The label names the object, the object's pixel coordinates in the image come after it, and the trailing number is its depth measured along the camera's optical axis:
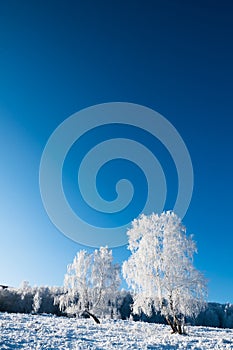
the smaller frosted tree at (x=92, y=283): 44.19
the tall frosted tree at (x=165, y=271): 26.62
